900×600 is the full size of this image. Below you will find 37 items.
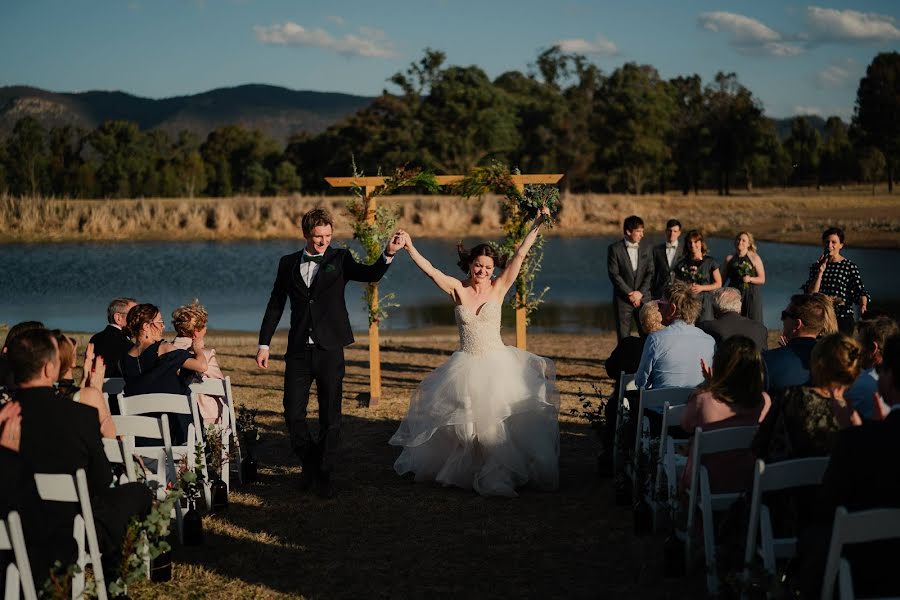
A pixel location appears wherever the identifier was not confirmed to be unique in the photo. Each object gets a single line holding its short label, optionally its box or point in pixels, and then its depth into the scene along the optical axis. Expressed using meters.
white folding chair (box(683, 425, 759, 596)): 4.78
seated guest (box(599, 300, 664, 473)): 7.60
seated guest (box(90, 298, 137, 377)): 7.29
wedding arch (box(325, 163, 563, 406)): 10.27
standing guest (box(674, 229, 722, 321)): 10.70
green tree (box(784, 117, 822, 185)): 73.88
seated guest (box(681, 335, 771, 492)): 5.01
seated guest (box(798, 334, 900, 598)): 3.69
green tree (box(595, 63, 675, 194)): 68.38
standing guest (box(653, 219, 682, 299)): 10.98
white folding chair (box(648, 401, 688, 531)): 5.58
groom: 7.15
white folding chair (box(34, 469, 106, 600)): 4.19
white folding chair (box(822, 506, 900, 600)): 3.39
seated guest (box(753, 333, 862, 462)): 4.46
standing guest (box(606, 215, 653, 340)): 10.96
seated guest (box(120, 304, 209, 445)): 6.61
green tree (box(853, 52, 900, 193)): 62.96
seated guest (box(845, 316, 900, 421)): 5.01
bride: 7.22
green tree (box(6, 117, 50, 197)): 61.44
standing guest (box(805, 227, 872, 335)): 9.98
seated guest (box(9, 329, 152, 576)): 4.38
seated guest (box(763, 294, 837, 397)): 5.77
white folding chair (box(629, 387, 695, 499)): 6.25
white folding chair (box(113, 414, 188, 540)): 5.59
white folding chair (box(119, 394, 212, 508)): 6.10
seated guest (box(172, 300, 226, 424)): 6.97
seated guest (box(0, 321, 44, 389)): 5.45
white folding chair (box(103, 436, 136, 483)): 5.18
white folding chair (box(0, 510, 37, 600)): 3.82
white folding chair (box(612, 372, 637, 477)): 7.02
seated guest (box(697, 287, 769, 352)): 7.39
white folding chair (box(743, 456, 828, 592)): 4.09
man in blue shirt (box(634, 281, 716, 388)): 6.64
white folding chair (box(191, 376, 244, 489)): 6.91
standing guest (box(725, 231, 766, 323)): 10.99
